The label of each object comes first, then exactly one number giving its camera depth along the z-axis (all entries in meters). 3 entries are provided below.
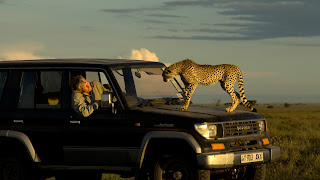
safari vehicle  17.06
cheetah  19.56
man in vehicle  18.12
